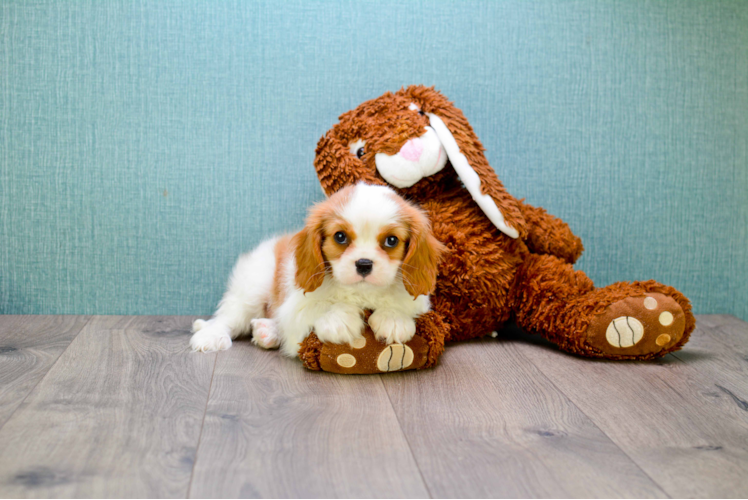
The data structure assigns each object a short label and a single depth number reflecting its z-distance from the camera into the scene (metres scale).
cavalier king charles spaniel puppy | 1.34
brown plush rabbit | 1.54
